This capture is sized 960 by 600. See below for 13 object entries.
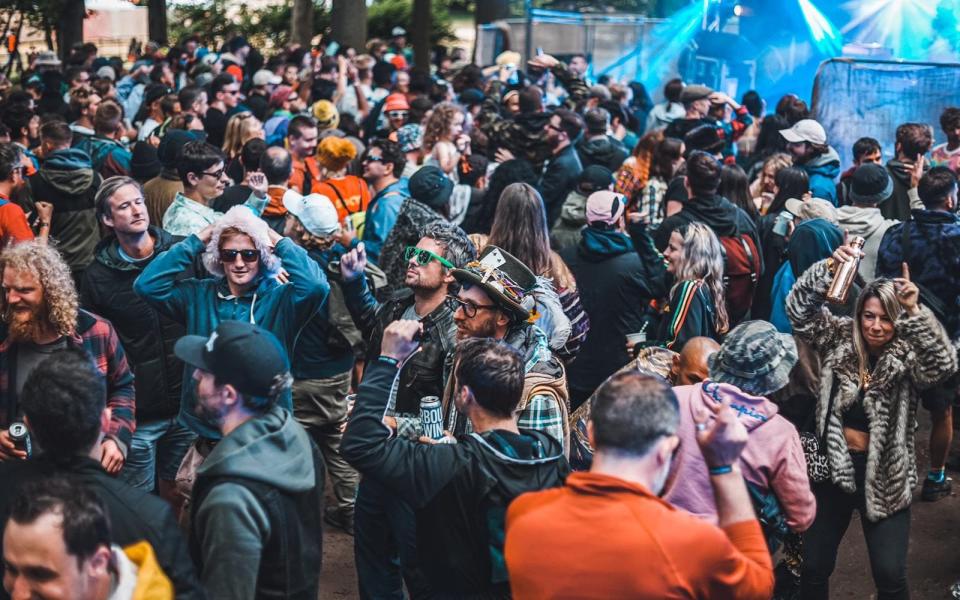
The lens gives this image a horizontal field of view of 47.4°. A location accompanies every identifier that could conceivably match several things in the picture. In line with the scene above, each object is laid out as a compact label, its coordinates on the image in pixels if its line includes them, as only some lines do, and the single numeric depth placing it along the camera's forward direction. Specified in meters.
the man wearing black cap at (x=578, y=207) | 7.53
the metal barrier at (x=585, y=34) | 20.56
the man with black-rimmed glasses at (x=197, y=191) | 6.51
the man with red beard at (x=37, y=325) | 4.62
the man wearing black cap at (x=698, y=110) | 10.56
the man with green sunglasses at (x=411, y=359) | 4.55
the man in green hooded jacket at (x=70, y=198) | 7.60
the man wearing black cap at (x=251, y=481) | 3.21
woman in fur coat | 4.87
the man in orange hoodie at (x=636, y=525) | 2.88
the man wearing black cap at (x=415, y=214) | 6.52
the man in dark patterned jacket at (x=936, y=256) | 6.69
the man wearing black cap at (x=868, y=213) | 7.31
